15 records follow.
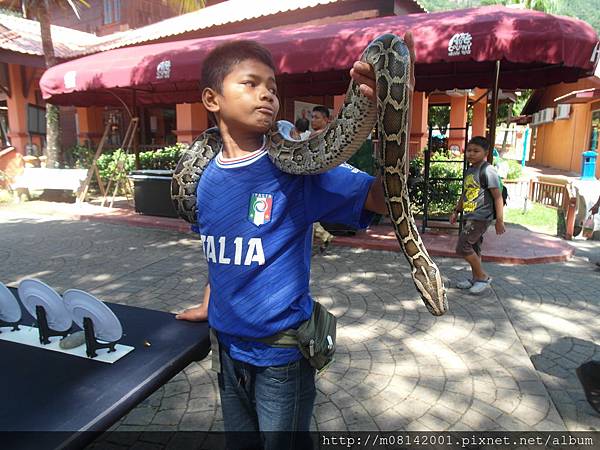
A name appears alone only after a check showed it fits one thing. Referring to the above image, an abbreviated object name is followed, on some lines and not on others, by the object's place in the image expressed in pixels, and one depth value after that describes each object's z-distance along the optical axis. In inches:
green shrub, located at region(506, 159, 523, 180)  713.6
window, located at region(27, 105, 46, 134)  743.7
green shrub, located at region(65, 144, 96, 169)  645.9
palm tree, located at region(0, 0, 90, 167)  511.8
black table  57.1
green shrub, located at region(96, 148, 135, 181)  540.6
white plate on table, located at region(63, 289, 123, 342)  77.0
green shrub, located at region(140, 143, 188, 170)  531.8
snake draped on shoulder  65.7
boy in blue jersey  68.2
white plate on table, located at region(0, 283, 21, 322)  85.7
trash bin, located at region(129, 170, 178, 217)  387.5
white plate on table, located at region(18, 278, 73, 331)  81.6
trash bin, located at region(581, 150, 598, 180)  397.1
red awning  233.5
